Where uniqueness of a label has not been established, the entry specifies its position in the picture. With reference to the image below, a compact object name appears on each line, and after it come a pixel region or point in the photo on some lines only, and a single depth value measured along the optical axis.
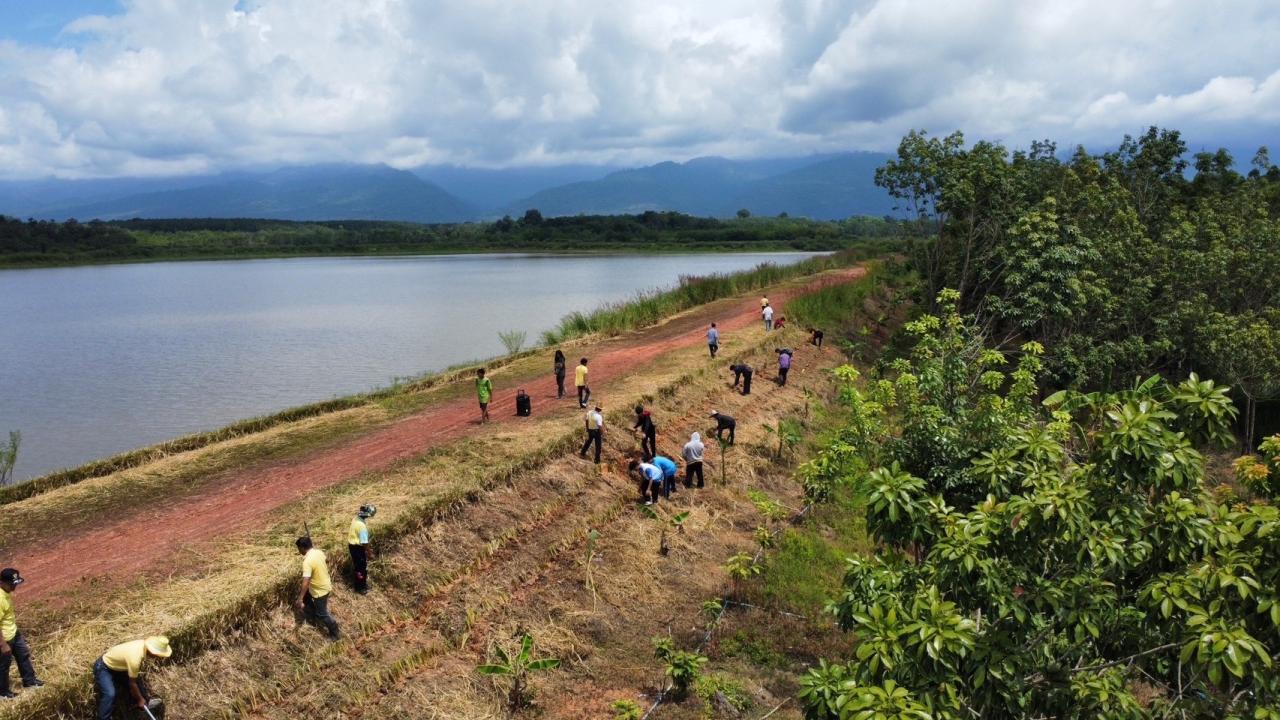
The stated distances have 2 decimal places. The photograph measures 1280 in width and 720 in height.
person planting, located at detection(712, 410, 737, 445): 19.92
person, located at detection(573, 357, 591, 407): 20.33
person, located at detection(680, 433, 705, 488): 17.48
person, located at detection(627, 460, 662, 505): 16.53
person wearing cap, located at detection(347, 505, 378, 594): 11.60
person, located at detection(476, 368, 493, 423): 18.92
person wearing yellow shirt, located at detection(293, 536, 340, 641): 10.67
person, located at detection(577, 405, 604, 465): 17.47
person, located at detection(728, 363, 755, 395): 24.14
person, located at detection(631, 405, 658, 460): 18.03
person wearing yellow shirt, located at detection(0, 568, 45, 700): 8.59
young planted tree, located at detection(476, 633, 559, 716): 10.45
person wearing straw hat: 8.59
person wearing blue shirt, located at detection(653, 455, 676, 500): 16.84
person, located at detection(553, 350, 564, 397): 21.56
